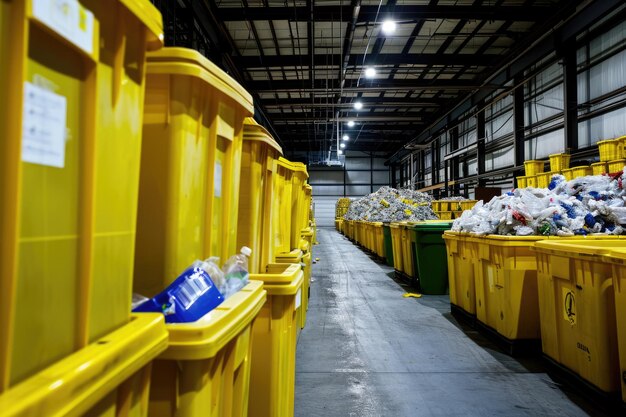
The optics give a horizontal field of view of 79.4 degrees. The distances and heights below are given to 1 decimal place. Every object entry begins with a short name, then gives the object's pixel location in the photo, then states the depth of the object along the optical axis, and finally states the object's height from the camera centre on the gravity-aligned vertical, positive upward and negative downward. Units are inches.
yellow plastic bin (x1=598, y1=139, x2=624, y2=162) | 221.1 +44.1
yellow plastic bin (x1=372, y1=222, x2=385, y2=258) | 355.9 -15.0
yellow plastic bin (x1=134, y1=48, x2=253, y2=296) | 42.9 +6.8
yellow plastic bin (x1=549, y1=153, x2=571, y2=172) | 278.6 +46.7
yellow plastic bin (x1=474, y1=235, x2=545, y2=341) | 121.2 -20.0
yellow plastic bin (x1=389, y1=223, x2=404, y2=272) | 260.8 -15.5
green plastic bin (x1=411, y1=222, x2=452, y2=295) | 205.2 -18.8
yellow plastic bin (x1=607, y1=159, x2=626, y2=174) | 216.0 +34.3
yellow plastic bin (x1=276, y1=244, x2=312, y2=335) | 112.0 -14.0
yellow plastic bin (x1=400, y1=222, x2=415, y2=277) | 230.5 -16.5
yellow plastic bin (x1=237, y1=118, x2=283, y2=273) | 74.2 +7.2
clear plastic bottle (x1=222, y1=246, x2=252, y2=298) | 50.1 -7.4
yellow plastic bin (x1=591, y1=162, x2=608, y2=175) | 227.6 +34.3
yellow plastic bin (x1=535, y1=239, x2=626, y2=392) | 85.3 -21.0
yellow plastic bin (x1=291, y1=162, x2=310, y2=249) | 148.1 +9.0
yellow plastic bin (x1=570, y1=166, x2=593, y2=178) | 243.9 +34.9
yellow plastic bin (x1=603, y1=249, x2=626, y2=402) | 76.7 -14.8
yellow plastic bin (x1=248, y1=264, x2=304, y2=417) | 61.9 -20.7
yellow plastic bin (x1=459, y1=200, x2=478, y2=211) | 419.5 +21.9
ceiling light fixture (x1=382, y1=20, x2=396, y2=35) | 282.2 +149.5
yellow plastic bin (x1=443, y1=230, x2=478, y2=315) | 148.9 -18.7
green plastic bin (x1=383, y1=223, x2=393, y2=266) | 321.5 -19.9
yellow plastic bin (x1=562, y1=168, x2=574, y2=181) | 255.8 +35.0
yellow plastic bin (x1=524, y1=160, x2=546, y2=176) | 318.3 +48.3
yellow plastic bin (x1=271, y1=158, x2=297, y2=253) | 113.8 +5.9
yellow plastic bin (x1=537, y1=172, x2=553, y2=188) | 291.9 +35.5
